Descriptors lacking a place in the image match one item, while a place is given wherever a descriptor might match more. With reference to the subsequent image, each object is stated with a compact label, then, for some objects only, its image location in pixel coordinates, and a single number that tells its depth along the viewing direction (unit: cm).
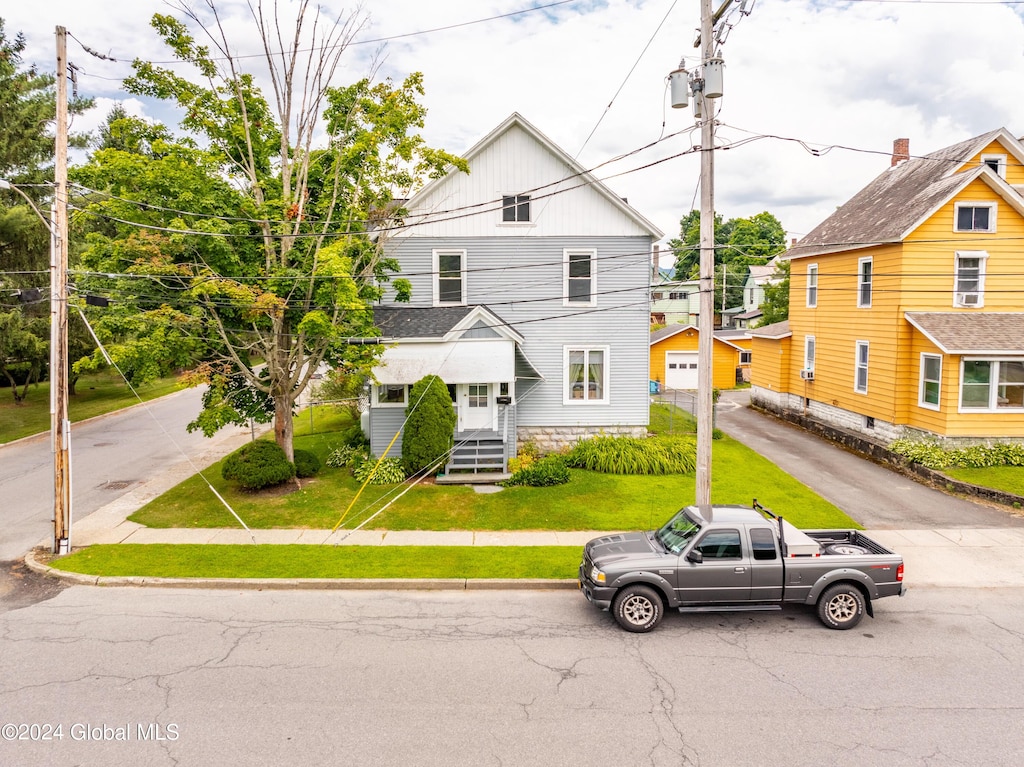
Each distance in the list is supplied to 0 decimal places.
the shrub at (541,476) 1792
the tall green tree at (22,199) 2658
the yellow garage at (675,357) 3803
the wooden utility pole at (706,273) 1181
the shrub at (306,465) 1823
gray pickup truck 980
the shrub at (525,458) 1892
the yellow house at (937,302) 1975
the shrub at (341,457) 1988
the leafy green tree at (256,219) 1489
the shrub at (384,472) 1808
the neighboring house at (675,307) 5612
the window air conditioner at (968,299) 2114
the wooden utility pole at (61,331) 1230
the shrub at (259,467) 1658
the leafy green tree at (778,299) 4381
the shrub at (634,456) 1933
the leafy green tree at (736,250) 6994
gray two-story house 2080
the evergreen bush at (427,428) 1802
